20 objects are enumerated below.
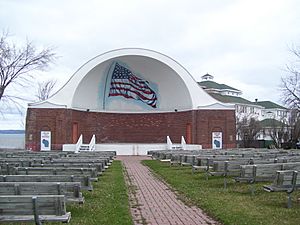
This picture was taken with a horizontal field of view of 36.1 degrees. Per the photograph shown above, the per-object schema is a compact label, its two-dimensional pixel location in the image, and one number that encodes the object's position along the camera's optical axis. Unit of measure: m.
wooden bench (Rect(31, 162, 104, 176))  12.36
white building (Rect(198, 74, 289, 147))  67.75
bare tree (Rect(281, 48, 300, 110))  33.70
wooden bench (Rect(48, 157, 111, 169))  14.27
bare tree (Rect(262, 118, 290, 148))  51.41
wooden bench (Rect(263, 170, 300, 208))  9.09
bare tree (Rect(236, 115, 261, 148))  54.67
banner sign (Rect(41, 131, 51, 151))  39.12
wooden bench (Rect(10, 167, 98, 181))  10.62
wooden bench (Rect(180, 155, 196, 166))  18.16
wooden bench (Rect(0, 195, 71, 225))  6.18
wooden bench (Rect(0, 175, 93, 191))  8.91
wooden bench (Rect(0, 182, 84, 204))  7.34
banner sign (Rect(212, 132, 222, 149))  40.62
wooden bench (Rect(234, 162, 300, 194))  11.30
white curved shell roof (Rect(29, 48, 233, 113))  40.84
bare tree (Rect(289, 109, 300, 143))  46.78
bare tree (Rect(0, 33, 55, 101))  28.08
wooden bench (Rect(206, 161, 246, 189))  13.33
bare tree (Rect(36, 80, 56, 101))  60.63
